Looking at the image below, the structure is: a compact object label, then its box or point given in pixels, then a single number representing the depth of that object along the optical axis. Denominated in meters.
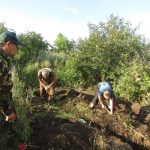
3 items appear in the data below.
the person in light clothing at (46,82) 4.16
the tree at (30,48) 7.55
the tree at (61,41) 18.15
